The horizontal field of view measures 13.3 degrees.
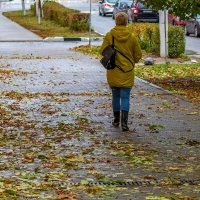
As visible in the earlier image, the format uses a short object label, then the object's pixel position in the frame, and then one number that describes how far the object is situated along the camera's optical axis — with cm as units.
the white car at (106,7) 5831
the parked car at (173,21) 4242
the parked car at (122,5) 5134
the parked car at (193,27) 3792
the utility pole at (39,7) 4680
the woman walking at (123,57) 1177
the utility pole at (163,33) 2440
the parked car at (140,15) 4831
